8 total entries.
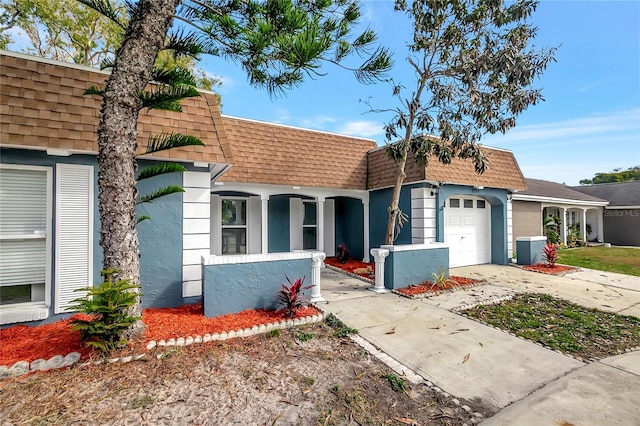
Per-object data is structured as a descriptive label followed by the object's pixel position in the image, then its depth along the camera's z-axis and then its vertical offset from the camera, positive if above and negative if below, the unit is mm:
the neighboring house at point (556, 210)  13383 +532
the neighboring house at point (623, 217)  16938 +97
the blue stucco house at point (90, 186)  4102 +749
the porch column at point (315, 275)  5596 -1092
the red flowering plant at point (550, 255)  9500 -1215
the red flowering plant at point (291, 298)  4824 -1341
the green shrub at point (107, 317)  3271 -1153
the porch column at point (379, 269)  6811 -1192
